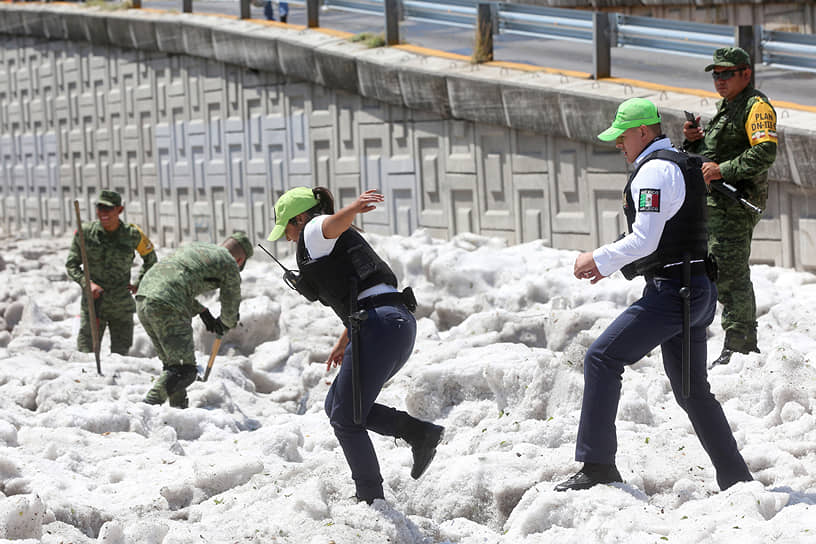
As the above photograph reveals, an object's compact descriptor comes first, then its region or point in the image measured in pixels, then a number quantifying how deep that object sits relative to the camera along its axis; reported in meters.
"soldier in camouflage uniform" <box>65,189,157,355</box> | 16.70
